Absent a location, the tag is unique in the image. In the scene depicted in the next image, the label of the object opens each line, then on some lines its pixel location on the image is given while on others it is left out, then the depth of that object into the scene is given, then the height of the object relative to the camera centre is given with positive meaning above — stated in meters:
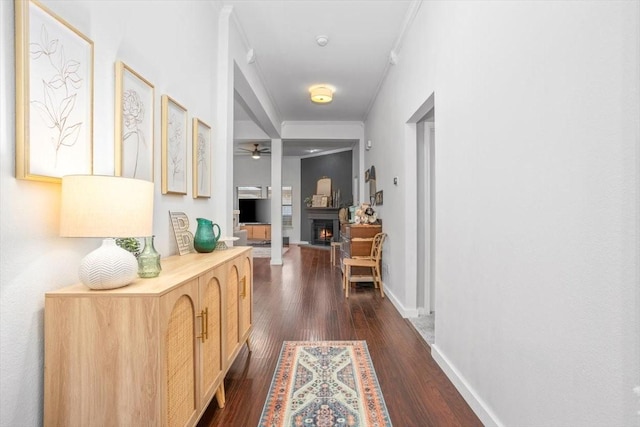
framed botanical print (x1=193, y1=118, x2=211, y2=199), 2.51 +0.44
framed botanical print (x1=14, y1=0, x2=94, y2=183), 1.10 +0.44
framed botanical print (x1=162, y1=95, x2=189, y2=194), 2.07 +0.45
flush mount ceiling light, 4.93 +1.80
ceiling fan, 9.54 +1.95
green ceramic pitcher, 2.26 -0.16
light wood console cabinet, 1.16 -0.50
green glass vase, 1.44 -0.21
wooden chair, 4.50 -0.66
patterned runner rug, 1.82 -1.11
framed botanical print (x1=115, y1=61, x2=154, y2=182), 1.61 +0.47
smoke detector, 3.62 +1.92
